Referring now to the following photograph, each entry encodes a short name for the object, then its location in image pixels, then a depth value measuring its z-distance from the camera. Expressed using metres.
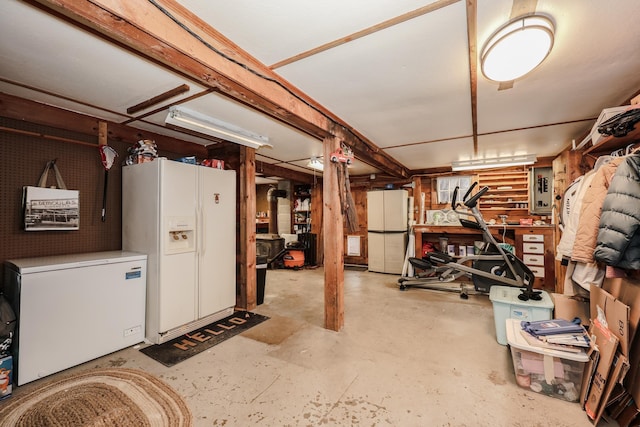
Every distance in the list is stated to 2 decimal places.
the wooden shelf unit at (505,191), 5.27
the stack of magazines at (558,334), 1.88
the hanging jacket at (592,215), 1.90
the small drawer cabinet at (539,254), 4.63
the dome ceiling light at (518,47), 1.39
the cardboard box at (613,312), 1.61
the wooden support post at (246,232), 3.64
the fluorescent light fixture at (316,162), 4.66
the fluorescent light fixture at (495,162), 4.54
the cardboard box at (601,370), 1.64
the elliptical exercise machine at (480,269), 3.73
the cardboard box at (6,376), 1.91
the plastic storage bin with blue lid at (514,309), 2.50
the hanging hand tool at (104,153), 2.85
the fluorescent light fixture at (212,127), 2.51
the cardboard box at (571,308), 2.38
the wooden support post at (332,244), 2.96
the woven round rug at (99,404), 1.73
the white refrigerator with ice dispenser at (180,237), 2.74
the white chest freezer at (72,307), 2.09
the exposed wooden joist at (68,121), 2.31
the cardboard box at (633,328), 1.60
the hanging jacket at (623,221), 1.61
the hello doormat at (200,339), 2.52
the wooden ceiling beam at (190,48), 1.15
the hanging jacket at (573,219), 2.32
